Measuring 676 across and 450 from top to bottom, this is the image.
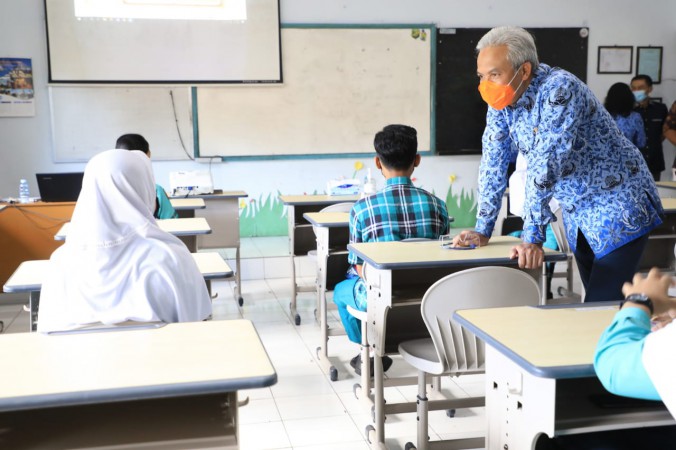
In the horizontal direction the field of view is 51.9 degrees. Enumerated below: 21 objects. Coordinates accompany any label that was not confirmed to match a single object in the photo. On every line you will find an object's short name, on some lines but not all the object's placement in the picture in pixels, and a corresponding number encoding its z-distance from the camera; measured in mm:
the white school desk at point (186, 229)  3568
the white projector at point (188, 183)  5262
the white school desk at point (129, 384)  1317
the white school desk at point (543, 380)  1387
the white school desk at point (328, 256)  3797
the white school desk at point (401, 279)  2430
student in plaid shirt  2846
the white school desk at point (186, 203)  4547
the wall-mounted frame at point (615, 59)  7609
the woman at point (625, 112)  6086
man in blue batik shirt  2131
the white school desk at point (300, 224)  4793
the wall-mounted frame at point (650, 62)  7691
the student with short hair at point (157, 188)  4141
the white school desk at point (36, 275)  2520
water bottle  5438
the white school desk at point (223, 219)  5242
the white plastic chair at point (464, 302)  2184
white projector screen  6391
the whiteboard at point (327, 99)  6867
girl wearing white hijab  2029
